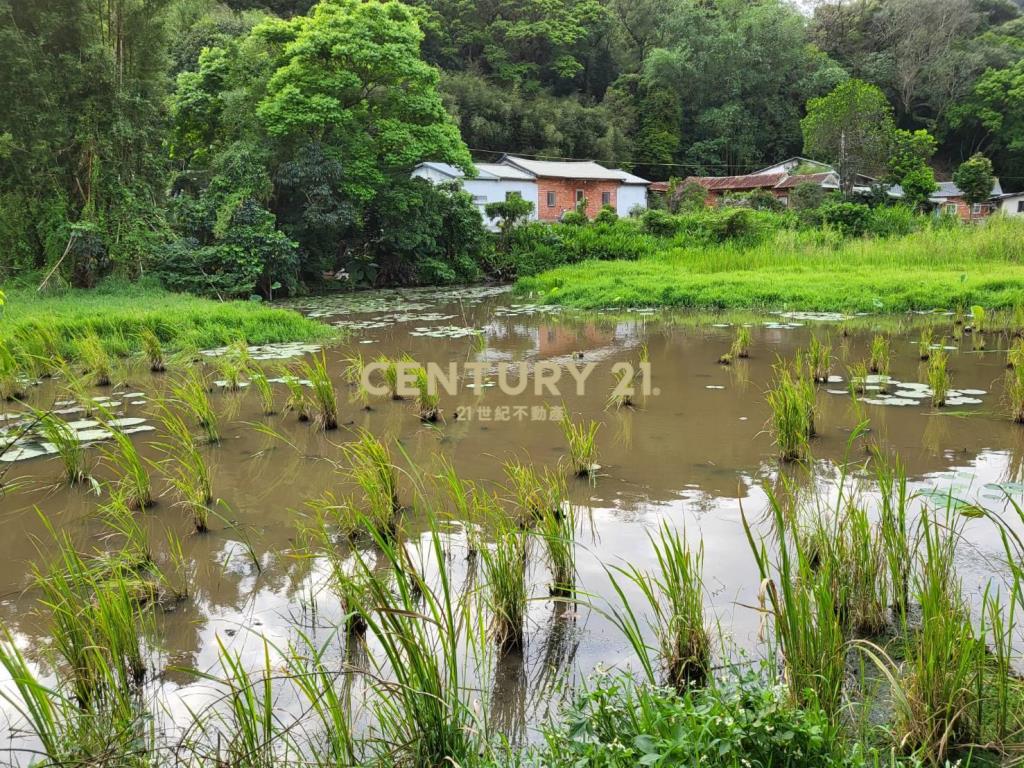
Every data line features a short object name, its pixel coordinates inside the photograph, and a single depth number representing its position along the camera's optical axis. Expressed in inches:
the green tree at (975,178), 1117.1
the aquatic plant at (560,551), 117.0
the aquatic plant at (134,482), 139.6
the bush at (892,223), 768.3
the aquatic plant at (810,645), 81.7
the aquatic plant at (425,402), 227.9
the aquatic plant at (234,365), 279.3
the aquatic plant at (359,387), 255.9
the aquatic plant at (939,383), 226.2
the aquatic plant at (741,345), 326.6
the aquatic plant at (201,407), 204.4
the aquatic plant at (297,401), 221.1
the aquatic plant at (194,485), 148.6
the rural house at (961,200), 1360.7
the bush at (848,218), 778.8
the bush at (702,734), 68.6
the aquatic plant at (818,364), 263.7
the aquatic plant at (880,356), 267.5
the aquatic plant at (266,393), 227.9
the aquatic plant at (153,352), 322.7
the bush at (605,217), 927.7
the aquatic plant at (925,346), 307.7
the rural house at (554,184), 1160.8
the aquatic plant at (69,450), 165.0
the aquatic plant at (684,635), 95.8
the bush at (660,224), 840.3
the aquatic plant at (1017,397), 206.8
